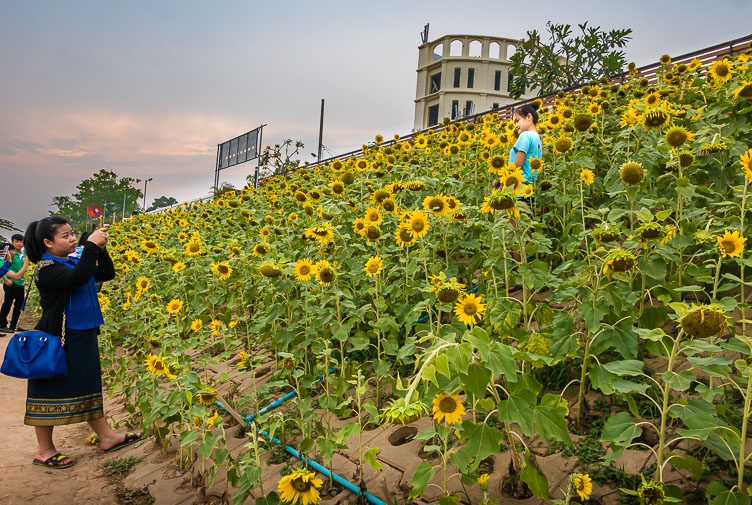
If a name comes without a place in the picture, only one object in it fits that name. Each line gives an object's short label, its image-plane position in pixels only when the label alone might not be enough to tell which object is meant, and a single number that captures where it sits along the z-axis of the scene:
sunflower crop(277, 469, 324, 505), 1.86
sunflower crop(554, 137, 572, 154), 3.44
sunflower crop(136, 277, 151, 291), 4.16
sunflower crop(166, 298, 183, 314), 3.39
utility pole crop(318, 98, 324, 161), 27.13
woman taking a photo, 3.21
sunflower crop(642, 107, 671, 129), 2.81
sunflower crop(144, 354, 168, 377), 2.71
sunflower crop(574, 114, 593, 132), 3.56
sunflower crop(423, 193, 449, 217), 2.98
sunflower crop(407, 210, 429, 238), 2.73
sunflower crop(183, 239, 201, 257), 4.09
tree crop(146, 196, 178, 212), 100.47
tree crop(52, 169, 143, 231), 68.31
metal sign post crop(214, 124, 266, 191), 23.94
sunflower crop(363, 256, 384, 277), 2.78
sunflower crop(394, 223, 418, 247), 2.74
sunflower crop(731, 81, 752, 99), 2.91
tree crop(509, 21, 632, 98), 15.72
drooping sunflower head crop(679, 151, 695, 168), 2.62
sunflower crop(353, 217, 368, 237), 3.08
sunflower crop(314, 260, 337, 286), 2.69
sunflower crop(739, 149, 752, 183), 2.14
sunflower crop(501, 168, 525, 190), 2.92
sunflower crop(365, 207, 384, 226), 3.13
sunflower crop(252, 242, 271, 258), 3.32
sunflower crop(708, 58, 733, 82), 3.92
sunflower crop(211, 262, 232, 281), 3.40
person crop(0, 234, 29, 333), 8.48
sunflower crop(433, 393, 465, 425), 1.72
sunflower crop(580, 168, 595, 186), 3.12
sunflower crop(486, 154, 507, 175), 3.17
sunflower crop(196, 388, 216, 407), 2.50
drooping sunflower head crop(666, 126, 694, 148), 2.65
